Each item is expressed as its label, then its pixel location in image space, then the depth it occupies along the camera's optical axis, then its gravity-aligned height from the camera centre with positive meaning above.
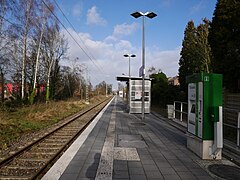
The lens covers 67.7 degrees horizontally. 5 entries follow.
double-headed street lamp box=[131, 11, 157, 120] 11.14 +5.03
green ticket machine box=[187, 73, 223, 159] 4.61 -0.56
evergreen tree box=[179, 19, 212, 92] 19.48 +4.97
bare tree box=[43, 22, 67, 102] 22.44 +6.43
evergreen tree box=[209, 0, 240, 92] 9.02 +2.87
